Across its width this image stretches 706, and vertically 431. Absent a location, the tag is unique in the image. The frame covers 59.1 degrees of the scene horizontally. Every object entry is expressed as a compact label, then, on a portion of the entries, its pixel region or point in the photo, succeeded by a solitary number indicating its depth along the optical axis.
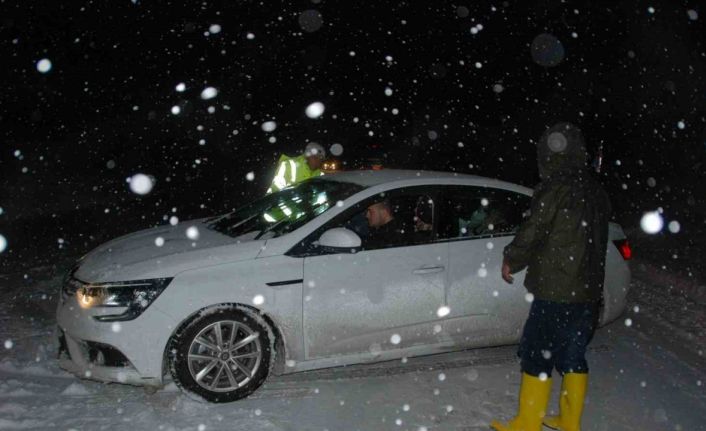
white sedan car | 3.98
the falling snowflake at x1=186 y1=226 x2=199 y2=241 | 4.70
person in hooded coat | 3.48
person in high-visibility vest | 7.00
